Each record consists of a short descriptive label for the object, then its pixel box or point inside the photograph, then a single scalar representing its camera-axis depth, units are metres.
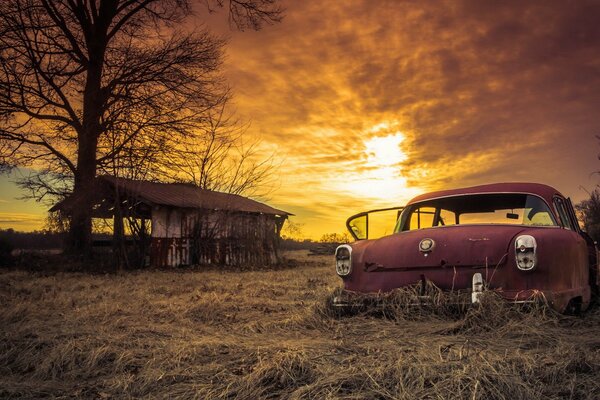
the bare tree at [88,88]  17.16
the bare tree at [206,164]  19.12
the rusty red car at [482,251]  4.76
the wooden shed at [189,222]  17.08
